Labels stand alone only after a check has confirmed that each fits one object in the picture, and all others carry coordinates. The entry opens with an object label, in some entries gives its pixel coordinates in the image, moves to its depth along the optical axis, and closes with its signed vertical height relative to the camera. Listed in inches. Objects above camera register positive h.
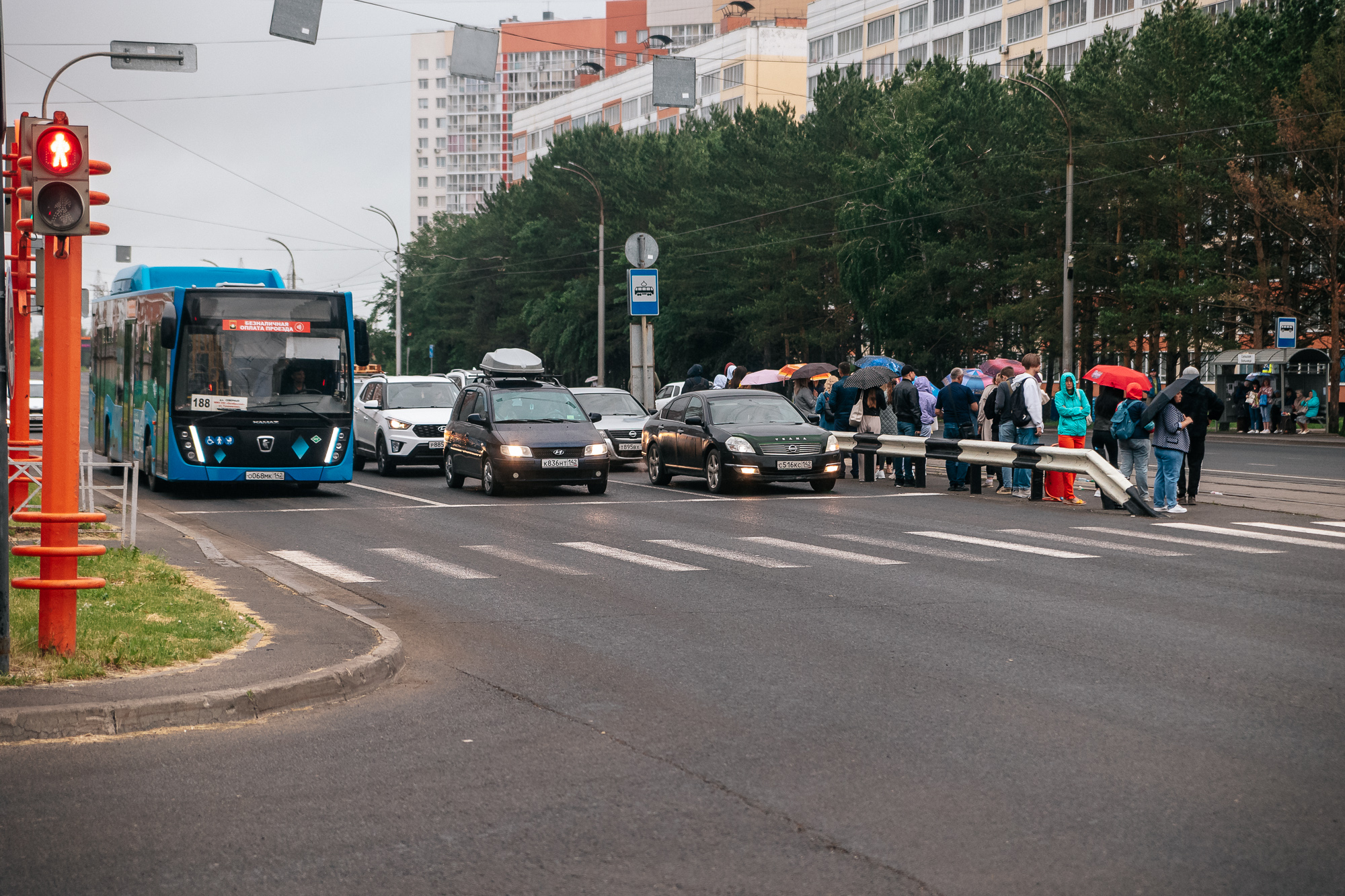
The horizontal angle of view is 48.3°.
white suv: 1039.0 -13.4
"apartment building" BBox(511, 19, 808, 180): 3991.1 +890.8
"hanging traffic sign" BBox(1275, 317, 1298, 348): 1539.1 +72.6
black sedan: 821.2 -23.2
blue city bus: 815.1 +10.8
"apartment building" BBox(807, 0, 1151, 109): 2965.1 +799.1
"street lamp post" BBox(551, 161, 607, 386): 1798.7 +98.2
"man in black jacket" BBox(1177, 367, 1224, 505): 704.4 -5.0
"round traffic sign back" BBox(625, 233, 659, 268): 1354.6 +137.2
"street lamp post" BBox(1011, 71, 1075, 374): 1603.1 +116.9
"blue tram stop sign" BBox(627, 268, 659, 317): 1321.4 +96.9
